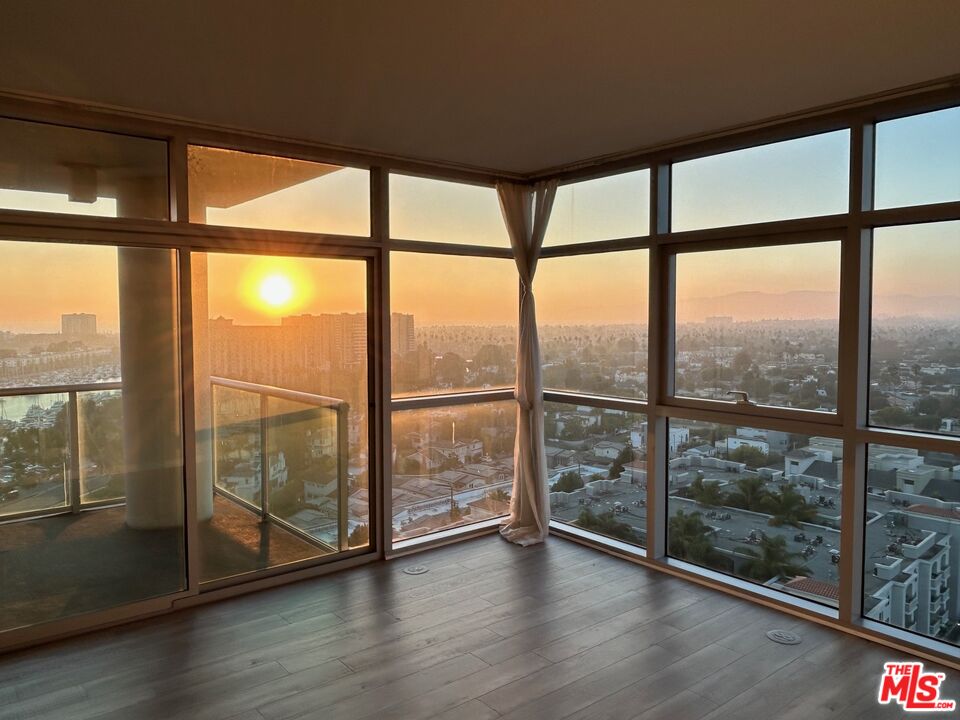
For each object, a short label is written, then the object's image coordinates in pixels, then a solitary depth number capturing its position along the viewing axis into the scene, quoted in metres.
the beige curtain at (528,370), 5.02
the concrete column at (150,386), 3.64
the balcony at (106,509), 3.37
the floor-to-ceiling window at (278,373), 3.90
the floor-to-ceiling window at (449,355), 4.69
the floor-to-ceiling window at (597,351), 4.57
